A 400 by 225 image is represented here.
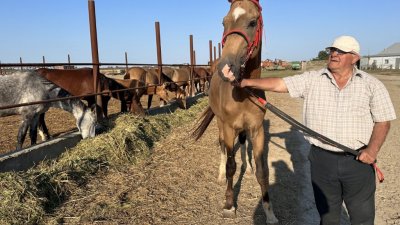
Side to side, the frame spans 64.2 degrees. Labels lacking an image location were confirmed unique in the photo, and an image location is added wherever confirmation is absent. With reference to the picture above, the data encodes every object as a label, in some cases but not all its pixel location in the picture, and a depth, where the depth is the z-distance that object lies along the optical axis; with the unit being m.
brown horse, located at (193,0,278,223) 2.40
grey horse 5.39
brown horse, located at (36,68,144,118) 7.25
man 2.05
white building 52.47
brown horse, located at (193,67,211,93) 17.99
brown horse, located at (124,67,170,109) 10.43
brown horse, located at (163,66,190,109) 15.25
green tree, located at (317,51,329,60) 78.30
